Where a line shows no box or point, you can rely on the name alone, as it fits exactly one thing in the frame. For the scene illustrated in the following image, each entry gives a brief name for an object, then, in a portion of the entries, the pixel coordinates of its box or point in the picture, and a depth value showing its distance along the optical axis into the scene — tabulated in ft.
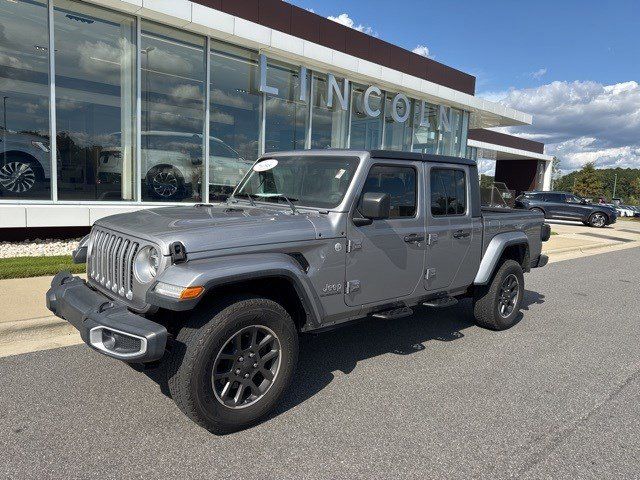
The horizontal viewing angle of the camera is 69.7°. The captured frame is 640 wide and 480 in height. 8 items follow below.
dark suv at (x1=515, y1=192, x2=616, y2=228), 75.41
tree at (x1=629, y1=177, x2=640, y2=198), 315.66
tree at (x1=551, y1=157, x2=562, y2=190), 282.77
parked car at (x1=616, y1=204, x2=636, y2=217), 117.43
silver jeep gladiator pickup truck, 9.35
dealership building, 28.53
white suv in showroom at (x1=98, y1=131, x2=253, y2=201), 32.83
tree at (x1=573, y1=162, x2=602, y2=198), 226.79
